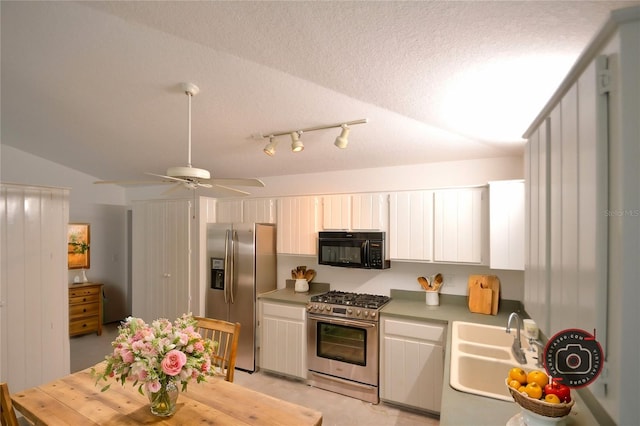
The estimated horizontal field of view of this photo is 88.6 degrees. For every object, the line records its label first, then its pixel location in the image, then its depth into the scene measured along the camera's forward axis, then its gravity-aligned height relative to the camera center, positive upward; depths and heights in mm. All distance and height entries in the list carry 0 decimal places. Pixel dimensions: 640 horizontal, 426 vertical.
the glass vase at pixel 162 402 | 1564 -915
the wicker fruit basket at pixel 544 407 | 1149 -691
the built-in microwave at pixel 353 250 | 3350 -397
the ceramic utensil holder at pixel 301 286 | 4012 -906
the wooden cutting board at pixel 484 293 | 3064 -768
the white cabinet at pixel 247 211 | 4090 +12
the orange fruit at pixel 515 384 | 1287 -678
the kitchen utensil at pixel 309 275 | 4105 -789
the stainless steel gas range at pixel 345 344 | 3139 -1333
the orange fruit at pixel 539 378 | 1240 -632
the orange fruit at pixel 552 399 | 1168 -667
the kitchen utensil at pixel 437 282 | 3350 -714
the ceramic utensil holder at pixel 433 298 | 3319 -876
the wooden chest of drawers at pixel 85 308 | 4812 -1462
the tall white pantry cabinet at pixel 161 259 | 4238 -644
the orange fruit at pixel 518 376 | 1306 -659
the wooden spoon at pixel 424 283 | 3373 -734
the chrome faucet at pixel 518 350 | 2031 -877
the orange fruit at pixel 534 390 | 1204 -657
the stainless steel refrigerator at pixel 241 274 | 3820 -751
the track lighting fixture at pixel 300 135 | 2559 +679
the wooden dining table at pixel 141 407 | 1564 -1000
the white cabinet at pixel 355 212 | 3443 +2
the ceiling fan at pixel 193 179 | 1914 +209
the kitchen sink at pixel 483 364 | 2031 -974
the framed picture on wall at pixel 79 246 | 5184 -558
